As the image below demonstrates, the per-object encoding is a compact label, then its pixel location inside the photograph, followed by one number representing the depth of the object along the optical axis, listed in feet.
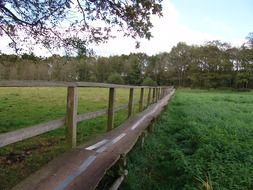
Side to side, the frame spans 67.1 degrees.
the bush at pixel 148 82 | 151.89
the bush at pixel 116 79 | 171.51
